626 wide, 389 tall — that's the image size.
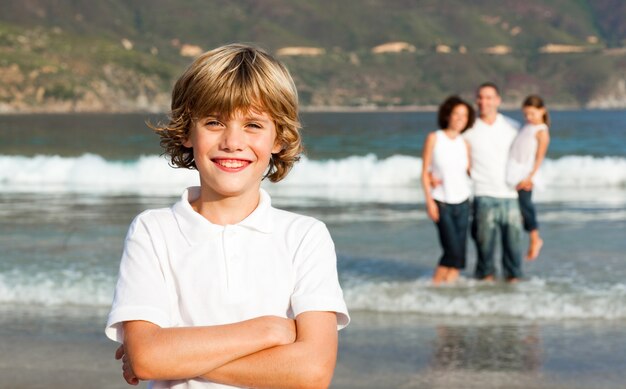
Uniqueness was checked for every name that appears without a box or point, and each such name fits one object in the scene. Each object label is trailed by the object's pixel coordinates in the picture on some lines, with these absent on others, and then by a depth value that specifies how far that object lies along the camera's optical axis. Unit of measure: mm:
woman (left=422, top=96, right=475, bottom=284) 16104
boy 4032
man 16498
